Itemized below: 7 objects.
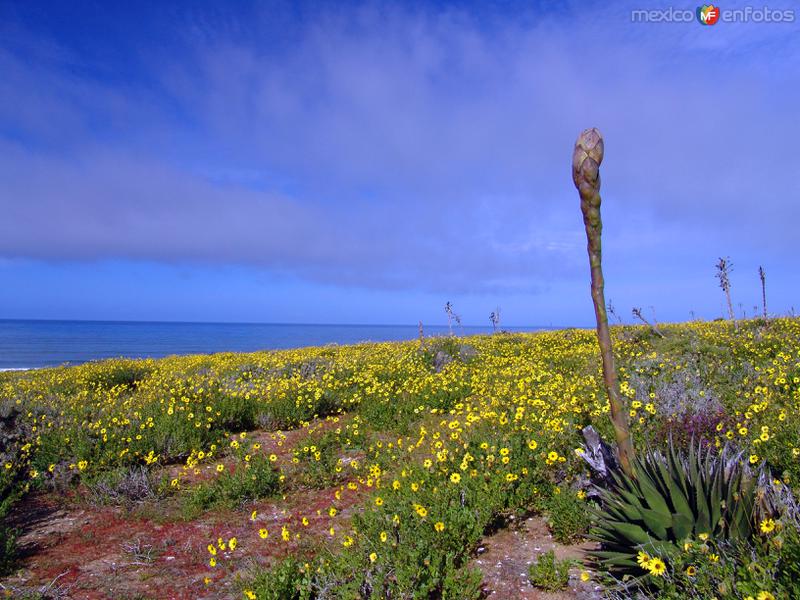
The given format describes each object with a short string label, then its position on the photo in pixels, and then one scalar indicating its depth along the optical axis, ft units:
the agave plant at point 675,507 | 11.78
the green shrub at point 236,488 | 20.95
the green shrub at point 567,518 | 15.38
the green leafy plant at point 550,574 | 12.86
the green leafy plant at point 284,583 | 12.71
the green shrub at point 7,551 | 16.29
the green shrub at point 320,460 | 23.24
